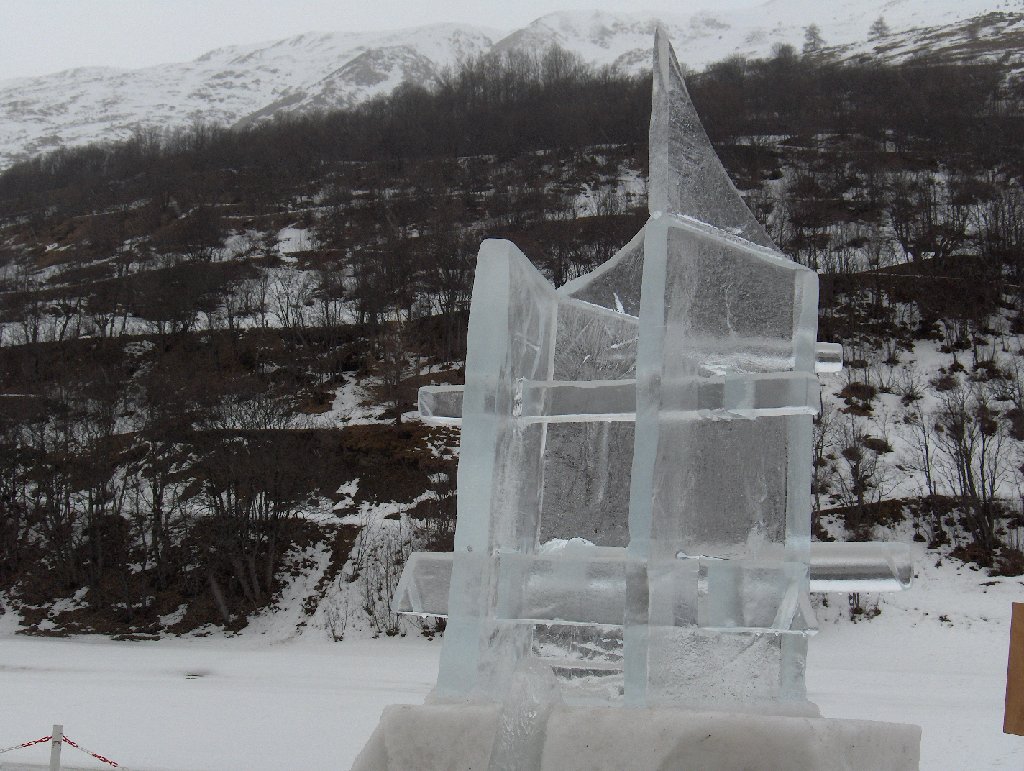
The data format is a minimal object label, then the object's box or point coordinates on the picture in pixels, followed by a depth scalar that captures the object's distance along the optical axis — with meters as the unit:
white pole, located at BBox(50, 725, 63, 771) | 8.38
